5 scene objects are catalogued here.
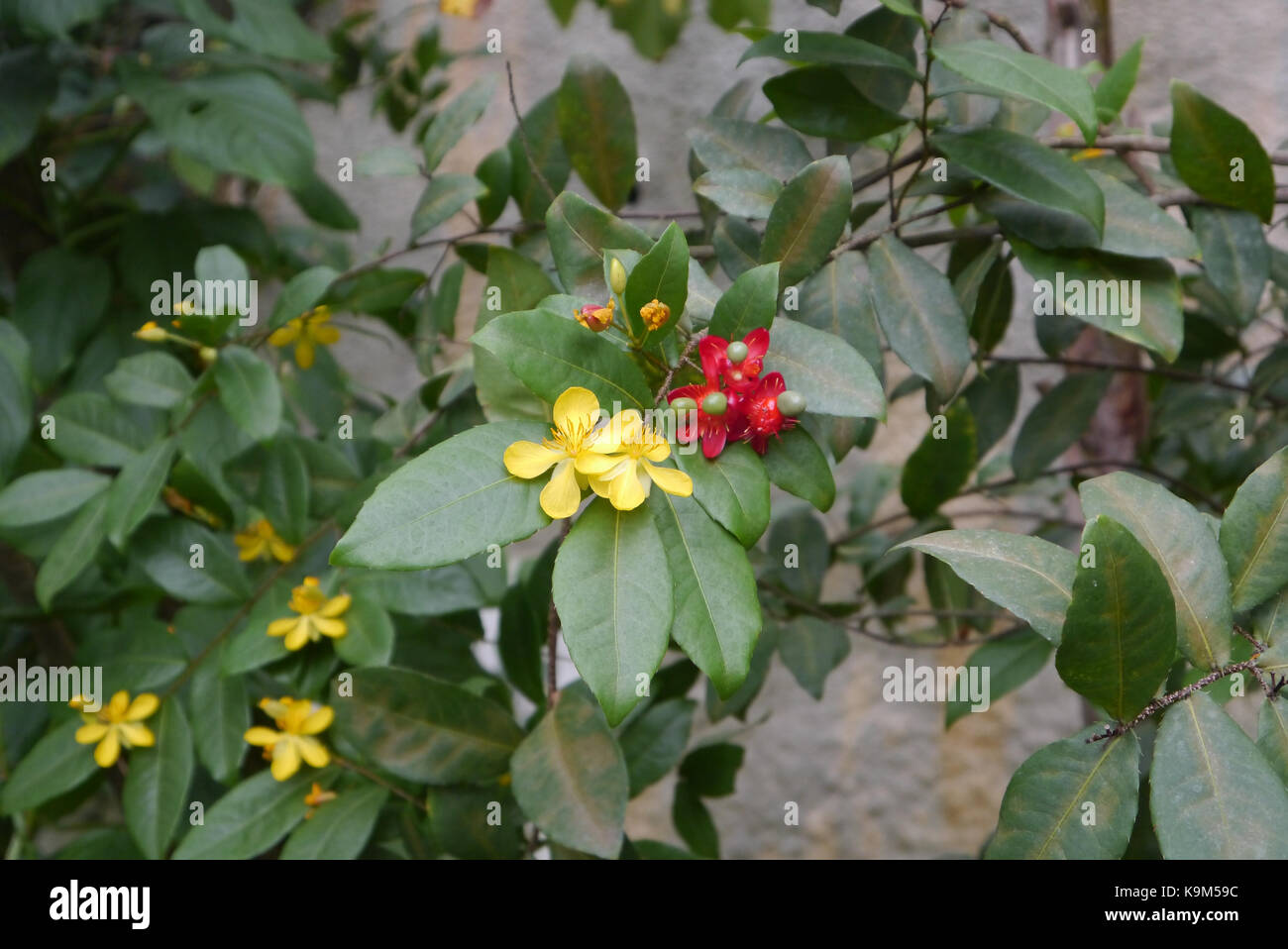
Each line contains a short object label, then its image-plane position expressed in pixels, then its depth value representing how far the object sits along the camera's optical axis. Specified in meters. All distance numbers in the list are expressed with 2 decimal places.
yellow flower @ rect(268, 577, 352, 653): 0.88
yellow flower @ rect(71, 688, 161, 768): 0.93
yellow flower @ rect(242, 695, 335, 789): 0.90
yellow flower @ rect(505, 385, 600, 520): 0.54
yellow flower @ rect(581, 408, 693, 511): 0.53
